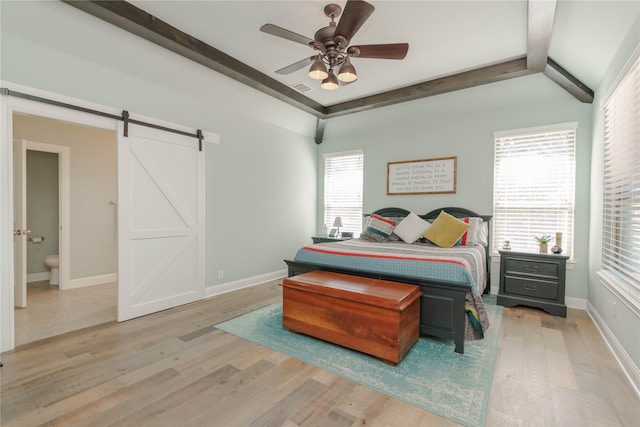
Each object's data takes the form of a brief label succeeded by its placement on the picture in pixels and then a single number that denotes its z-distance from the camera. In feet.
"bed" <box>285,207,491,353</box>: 8.32
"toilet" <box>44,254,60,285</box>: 15.11
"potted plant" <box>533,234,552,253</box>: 12.15
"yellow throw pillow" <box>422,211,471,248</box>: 13.00
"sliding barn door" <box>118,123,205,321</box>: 10.58
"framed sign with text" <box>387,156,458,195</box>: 15.25
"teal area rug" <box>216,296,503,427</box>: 6.16
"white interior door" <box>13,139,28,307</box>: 10.89
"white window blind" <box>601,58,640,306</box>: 7.48
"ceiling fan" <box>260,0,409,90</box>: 7.32
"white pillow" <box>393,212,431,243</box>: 14.38
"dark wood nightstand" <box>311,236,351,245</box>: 17.03
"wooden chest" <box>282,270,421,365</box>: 7.53
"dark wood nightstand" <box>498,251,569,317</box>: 11.32
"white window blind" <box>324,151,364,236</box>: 18.63
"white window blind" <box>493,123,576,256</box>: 12.57
